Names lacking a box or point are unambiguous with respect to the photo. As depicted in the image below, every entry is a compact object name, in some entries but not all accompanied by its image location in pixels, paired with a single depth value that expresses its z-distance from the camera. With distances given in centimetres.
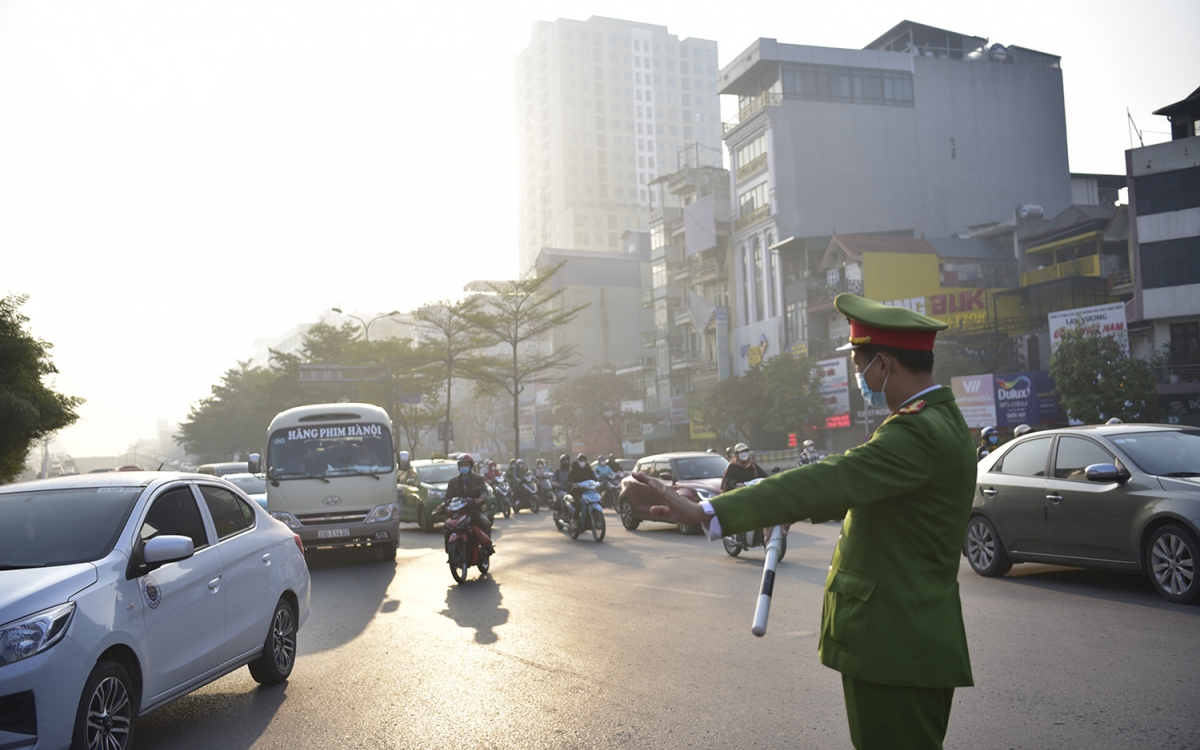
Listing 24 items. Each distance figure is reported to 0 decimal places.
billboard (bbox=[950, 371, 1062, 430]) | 4203
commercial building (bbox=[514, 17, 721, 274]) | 14838
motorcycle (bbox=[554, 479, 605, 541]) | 1866
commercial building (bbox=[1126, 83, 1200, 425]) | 3816
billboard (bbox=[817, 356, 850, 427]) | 4975
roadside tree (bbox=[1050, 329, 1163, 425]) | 3581
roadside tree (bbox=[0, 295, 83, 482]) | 2350
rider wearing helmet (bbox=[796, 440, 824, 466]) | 2262
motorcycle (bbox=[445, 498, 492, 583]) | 1312
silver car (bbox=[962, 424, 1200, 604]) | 862
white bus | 1575
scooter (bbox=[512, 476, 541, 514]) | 3158
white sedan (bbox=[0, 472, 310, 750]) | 446
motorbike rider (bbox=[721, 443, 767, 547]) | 1566
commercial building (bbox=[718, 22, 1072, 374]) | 6069
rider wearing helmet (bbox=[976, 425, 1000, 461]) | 1580
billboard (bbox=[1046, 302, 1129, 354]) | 3791
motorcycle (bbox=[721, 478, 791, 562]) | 1447
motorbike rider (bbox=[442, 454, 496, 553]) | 1332
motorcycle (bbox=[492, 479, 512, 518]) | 2788
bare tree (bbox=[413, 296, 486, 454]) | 4959
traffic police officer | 263
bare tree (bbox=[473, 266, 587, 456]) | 4733
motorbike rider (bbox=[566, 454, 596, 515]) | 2030
